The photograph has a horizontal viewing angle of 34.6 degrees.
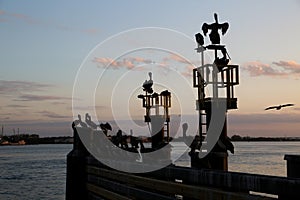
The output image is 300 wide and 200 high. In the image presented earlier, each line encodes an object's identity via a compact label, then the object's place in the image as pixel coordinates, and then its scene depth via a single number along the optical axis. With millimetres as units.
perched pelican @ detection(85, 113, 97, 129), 16609
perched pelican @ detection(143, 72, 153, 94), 19750
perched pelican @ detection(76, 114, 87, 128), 16562
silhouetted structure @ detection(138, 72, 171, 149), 17609
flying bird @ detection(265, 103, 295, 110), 11243
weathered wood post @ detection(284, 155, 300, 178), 5629
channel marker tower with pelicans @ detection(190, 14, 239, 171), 10664
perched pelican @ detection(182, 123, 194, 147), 11560
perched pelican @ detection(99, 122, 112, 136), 16877
